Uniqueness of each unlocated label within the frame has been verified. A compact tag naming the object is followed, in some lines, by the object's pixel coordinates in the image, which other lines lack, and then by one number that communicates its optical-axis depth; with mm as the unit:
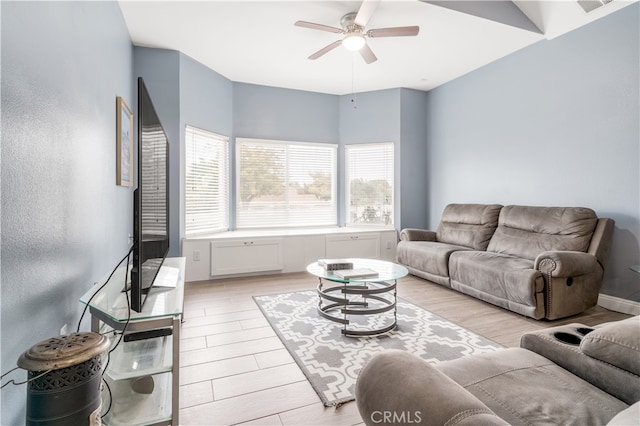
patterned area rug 1975
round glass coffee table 2604
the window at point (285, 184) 4988
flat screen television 1411
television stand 1402
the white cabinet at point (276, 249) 4195
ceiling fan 2753
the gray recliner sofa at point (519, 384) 815
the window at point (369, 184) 5438
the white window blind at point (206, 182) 4227
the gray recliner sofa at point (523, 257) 2824
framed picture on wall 2740
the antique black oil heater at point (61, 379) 935
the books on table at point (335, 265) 2897
